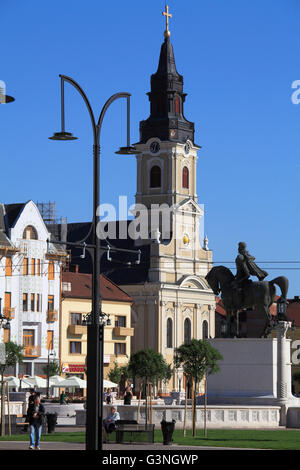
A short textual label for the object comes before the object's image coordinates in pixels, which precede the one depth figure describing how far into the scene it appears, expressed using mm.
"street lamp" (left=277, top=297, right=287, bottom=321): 54594
